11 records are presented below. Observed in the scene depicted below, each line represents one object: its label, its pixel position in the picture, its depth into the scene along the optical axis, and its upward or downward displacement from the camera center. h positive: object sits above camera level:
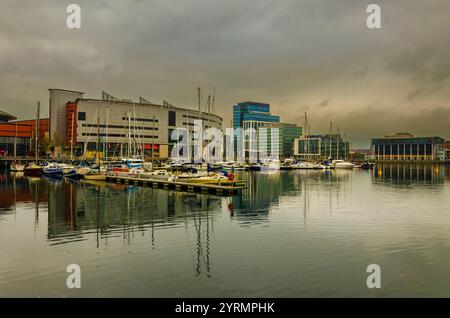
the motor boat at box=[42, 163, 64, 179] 96.19 -1.59
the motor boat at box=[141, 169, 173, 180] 73.38 -1.95
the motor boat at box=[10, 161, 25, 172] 120.49 -0.95
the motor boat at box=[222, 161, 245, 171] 151.11 -0.24
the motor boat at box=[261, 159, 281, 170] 161.00 +0.21
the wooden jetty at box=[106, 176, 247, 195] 59.28 -3.36
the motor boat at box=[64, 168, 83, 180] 91.19 -2.38
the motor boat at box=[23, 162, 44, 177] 106.44 -1.75
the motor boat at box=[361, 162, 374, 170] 191.09 -0.02
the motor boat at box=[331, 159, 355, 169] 182.75 +0.40
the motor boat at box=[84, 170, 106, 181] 84.38 -2.60
